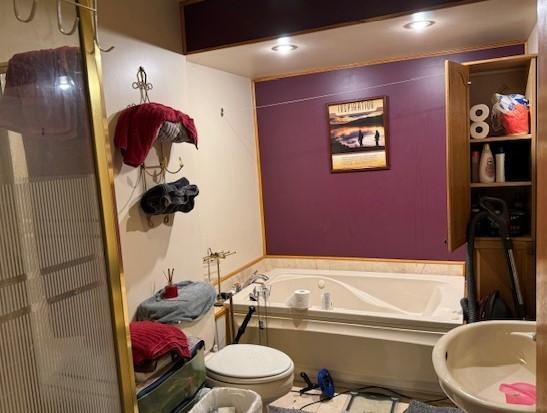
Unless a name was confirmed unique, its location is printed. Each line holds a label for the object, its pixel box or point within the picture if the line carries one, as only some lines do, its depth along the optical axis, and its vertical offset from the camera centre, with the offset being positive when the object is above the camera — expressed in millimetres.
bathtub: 2723 -1151
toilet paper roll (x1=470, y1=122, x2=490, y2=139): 2609 +127
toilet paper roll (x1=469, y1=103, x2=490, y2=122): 2617 +232
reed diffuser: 2381 -650
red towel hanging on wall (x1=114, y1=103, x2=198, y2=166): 2211 +227
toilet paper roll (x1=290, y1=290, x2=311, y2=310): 3035 -950
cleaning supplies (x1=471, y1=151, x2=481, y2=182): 2646 -82
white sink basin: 1641 -841
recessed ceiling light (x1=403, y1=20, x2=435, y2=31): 2499 +766
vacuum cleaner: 2436 -723
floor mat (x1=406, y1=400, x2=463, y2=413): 2568 -1508
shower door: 1068 -143
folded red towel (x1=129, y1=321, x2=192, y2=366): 1781 -716
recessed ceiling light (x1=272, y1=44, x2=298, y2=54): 2848 +778
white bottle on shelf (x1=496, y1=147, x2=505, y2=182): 2561 -100
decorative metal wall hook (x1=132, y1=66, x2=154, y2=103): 2375 +492
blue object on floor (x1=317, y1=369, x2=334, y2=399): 2818 -1441
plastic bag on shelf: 2502 +208
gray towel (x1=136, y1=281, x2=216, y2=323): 2248 -710
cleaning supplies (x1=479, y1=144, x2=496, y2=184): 2594 -92
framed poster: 3584 +207
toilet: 2223 -1057
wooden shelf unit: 2457 -76
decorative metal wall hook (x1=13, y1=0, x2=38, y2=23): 1115 +438
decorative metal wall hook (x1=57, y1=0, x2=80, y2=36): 1207 +440
